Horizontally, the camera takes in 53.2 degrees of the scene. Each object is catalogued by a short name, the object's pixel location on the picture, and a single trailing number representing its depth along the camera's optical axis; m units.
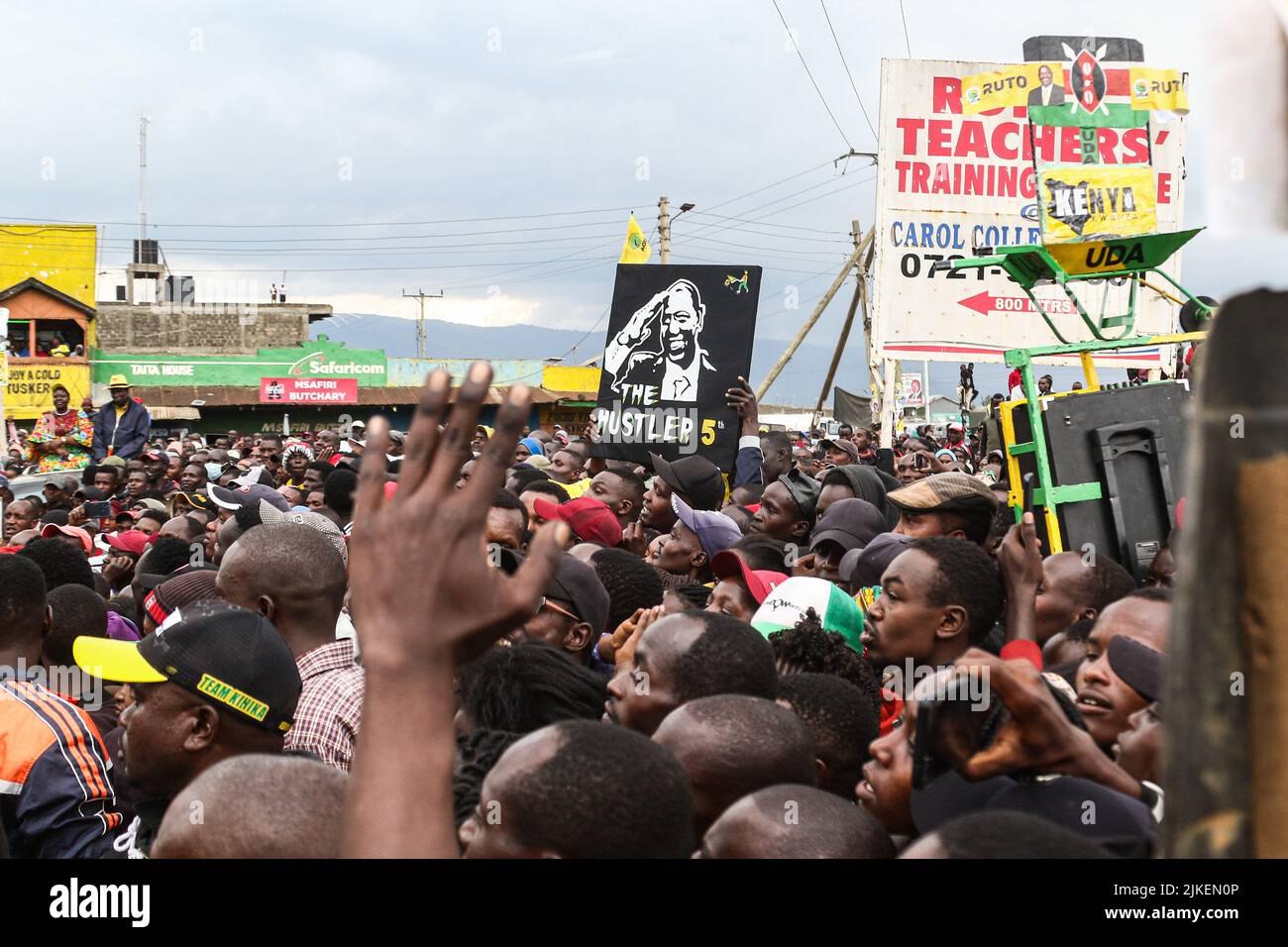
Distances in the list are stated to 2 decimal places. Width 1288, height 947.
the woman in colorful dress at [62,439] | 14.62
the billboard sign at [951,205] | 14.16
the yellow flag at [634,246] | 10.17
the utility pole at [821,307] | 25.89
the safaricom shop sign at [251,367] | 40.06
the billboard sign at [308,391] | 38.78
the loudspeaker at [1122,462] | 5.23
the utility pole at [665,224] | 35.61
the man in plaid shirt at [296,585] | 4.05
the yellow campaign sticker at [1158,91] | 13.15
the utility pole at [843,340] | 28.78
